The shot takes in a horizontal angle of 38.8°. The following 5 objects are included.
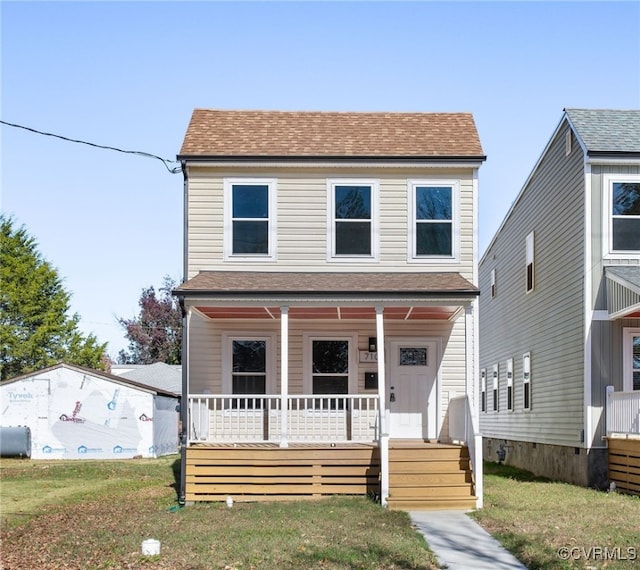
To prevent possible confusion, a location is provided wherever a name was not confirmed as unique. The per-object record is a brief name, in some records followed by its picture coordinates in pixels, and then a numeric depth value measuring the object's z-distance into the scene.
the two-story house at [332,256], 17.41
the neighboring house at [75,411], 28.78
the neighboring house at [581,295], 17.38
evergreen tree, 45.81
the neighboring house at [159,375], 42.16
